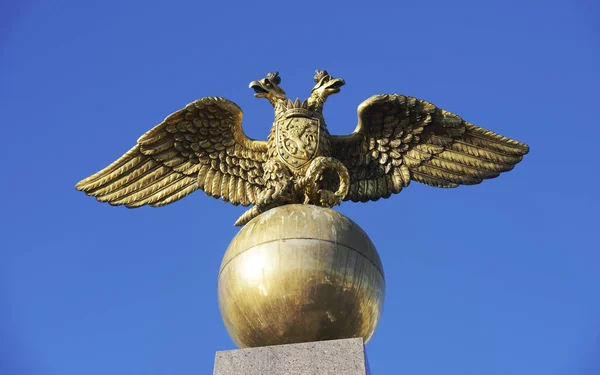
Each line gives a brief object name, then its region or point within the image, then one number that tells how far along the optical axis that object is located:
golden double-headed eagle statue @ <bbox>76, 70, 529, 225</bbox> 11.36
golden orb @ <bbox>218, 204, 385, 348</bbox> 8.47
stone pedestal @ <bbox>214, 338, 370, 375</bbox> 8.02
